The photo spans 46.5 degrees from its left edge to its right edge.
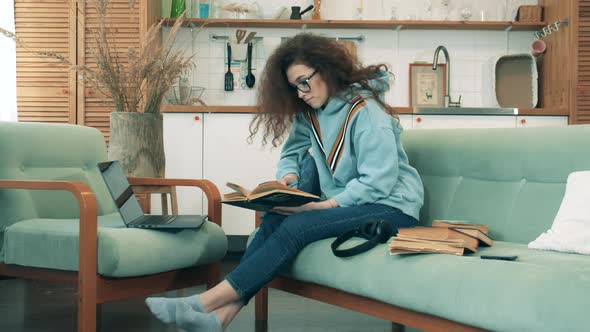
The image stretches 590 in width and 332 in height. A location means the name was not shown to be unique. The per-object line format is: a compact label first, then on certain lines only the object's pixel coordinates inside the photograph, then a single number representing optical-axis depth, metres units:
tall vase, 3.44
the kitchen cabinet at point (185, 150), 4.47
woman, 2.14
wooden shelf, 5.04
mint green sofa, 1.52
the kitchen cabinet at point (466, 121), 4.47
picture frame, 5.15
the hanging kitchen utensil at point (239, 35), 5.07
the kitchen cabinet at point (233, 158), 4.49
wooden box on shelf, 5.07
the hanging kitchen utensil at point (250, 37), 5.05
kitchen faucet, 4.83
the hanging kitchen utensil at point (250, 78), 5.17
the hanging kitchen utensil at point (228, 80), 5.18
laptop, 2.54
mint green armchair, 2.28
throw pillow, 2.07
